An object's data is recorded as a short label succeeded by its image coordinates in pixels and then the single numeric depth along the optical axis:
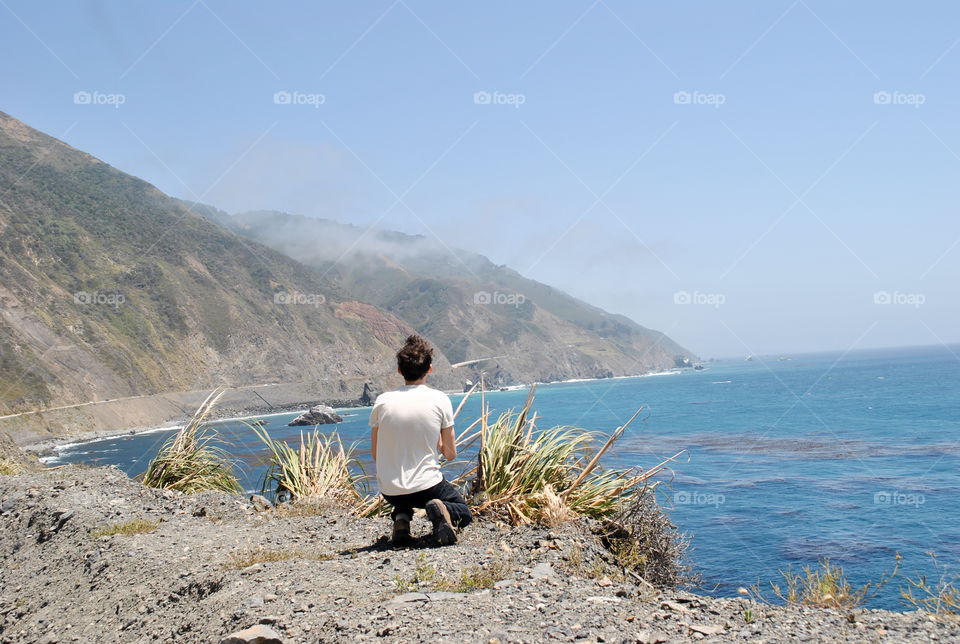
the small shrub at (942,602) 3.81
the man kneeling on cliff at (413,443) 4.72
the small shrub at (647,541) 5.27
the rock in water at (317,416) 65.62
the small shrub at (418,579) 3.88
